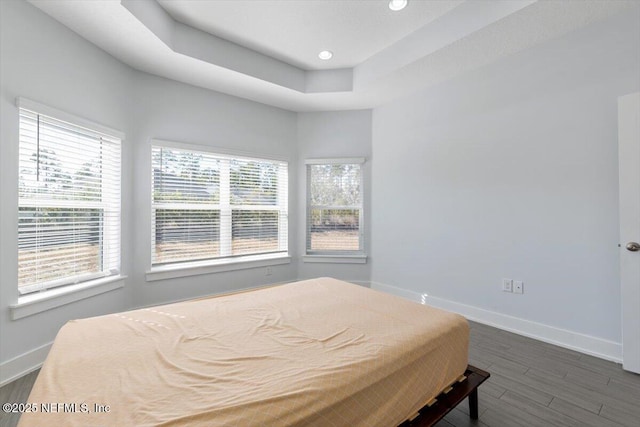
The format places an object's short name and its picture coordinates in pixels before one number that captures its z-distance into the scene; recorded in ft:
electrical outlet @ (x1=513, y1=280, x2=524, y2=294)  9.23
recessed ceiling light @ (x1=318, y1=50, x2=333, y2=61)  10.51
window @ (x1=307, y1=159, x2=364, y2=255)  14.11
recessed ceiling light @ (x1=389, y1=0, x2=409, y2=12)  7.91
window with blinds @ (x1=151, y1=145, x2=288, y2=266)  11.03
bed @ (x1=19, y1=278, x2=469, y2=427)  3.08
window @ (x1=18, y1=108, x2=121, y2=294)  7.20
